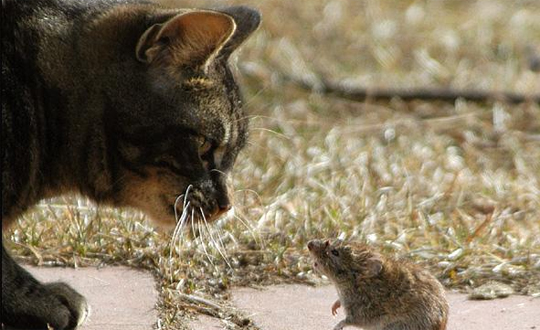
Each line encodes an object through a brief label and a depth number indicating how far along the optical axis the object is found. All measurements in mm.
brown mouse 7730
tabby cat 7727
